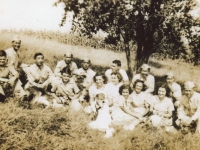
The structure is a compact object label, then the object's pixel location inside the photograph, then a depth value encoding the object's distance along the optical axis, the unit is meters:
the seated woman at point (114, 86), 4.52
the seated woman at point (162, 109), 4.46
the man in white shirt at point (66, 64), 4.65
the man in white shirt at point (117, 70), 4.70
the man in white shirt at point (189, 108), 4.48
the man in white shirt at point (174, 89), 4.65
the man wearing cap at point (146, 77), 4.69
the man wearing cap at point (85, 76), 4.67
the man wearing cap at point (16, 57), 4.52
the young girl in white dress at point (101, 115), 4.24
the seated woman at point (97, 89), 4.51
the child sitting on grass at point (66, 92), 4.54
